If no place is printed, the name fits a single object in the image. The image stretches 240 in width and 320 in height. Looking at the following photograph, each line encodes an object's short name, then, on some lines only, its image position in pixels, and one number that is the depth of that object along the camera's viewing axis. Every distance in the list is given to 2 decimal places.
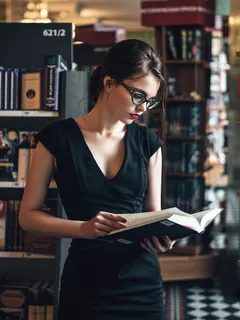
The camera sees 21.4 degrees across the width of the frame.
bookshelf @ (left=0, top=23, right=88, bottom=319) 3.60
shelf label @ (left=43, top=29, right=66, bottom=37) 3.62
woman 1.81
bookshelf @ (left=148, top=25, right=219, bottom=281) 6.19
